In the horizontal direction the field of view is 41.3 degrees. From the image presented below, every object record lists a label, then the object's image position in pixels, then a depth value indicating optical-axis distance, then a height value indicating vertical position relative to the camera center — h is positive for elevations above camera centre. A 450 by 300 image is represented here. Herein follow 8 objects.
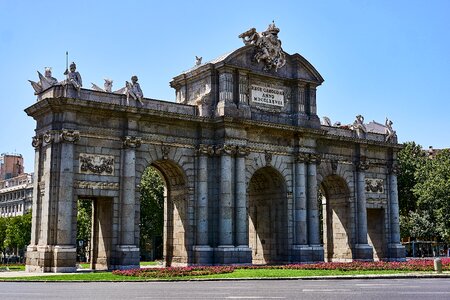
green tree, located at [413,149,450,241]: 72.12 +4.36
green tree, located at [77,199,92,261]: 74.44 +0.76
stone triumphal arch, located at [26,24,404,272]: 37.19 +4.43
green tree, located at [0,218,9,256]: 97.52 -0.15
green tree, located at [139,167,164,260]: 72.44 +3.15
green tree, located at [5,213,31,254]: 90.75 -0.29
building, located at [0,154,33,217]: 126.69 +9.20
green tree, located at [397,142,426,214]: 81.50 +6.98
